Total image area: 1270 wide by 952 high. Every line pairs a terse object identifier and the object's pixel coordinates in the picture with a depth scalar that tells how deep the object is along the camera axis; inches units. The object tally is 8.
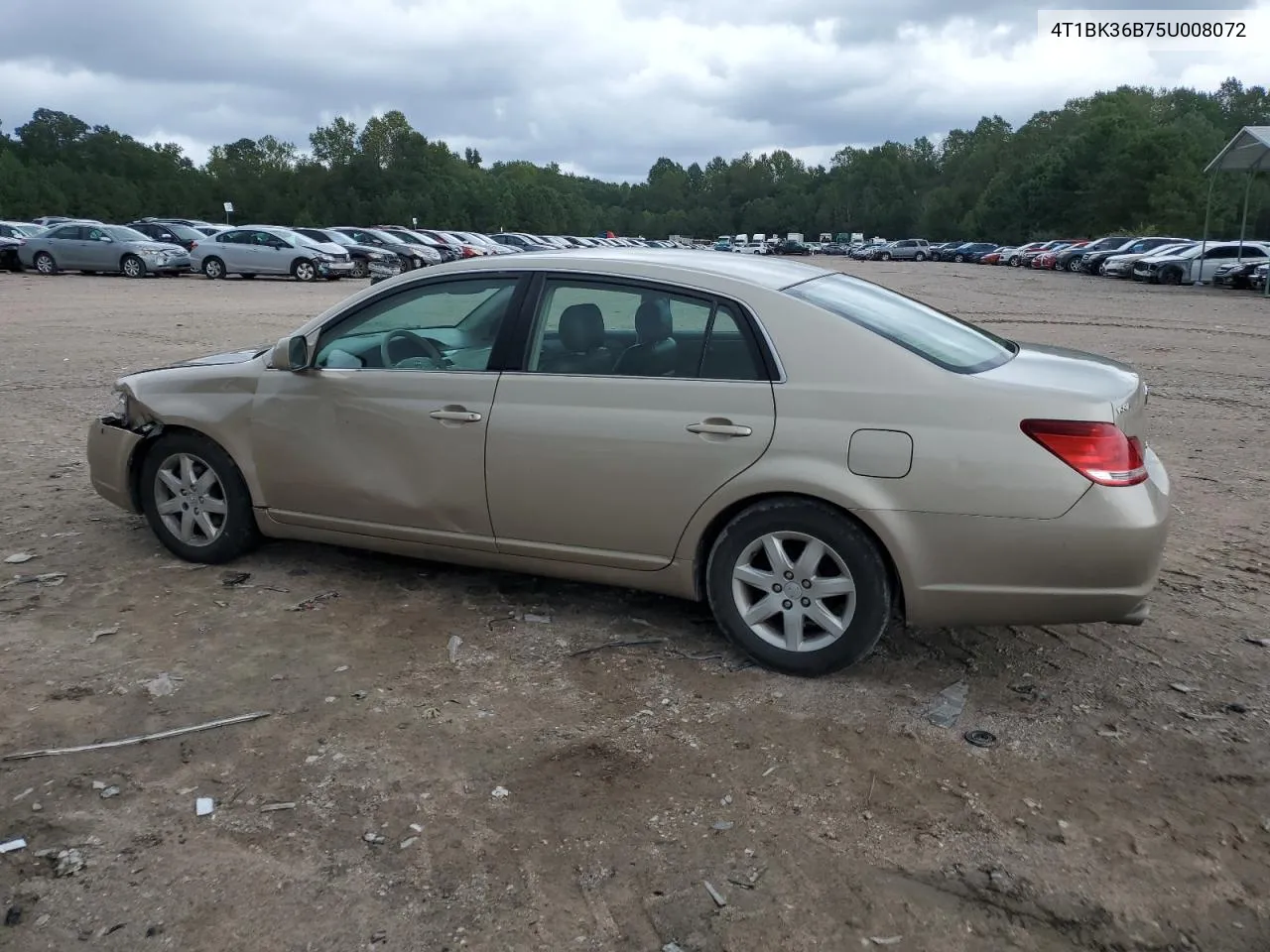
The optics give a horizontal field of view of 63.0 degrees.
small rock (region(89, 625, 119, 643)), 175.0
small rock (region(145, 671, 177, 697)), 155.2
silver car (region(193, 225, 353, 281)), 1141.1
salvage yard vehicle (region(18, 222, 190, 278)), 1155.9
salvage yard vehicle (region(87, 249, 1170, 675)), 145.5
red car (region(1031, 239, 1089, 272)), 2018.9
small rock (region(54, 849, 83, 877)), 114.0
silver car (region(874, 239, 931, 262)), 3036.4
